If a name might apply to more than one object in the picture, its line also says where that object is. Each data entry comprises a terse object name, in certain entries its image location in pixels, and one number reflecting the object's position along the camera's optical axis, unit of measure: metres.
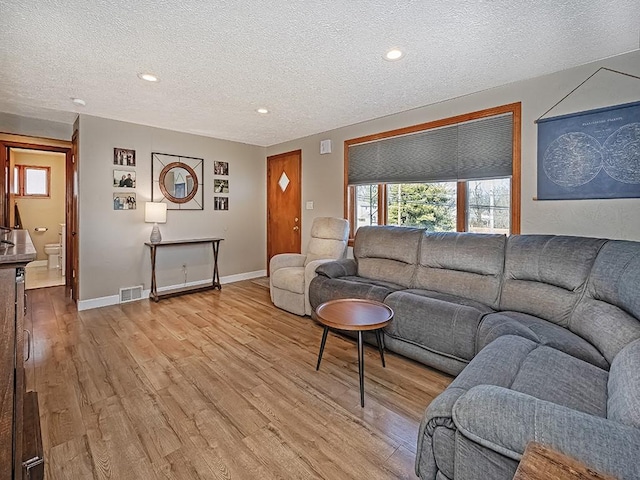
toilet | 6.46
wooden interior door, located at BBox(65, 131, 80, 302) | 4.16
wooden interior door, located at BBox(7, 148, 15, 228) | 5.95
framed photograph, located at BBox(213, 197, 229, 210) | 5.29
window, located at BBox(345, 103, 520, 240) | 3.12
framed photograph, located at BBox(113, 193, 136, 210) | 4.30
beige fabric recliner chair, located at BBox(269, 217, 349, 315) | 3.75
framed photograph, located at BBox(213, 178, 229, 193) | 5.27
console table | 4.45
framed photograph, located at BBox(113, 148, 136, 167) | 4.25
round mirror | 4.70
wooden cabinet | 0.52
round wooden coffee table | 2.17
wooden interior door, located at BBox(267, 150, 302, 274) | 5.30
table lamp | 4.38
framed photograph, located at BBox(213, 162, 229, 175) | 5.25
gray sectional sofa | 1.05
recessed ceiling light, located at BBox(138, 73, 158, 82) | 2.81
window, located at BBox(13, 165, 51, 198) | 6.36
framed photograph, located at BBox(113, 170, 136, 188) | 4.27
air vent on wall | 4.38
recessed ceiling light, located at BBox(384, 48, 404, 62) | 2.40
